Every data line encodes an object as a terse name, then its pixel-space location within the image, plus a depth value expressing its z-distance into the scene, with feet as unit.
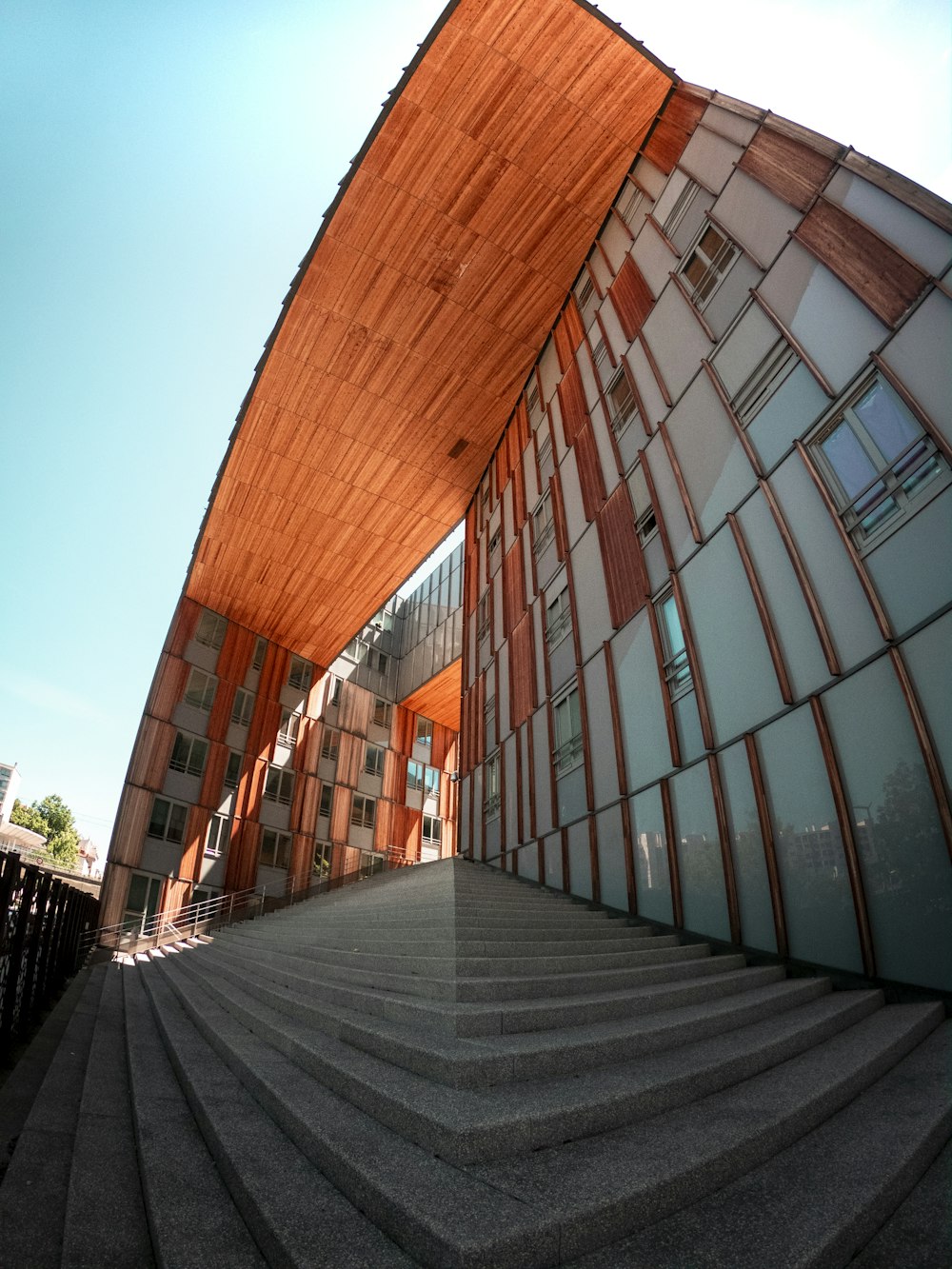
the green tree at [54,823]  165.07
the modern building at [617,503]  18.97
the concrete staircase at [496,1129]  6.85
